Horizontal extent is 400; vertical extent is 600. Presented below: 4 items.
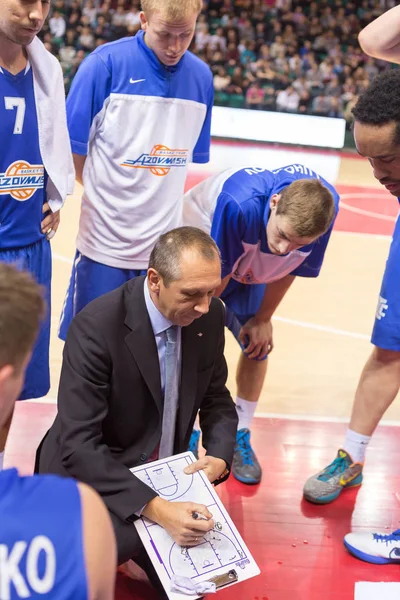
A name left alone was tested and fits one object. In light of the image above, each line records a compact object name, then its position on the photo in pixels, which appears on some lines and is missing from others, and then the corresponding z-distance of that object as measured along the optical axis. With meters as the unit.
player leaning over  3.29
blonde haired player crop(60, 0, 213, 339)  3.54
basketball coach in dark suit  2.66
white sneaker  3.37
